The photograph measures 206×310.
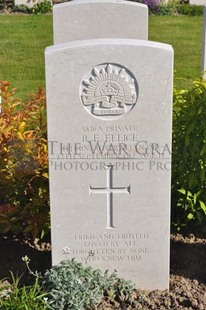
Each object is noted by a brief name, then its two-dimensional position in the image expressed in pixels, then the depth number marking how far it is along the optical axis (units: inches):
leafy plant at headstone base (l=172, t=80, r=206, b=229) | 184.2
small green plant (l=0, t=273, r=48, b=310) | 153.0
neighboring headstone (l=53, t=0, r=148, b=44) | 212.1
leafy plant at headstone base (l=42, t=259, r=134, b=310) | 159.0
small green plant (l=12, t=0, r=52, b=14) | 545.0
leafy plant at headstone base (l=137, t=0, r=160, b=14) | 537.6
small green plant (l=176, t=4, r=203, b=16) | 541.4
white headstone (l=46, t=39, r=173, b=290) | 151.3
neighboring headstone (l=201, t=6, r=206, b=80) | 242.4
